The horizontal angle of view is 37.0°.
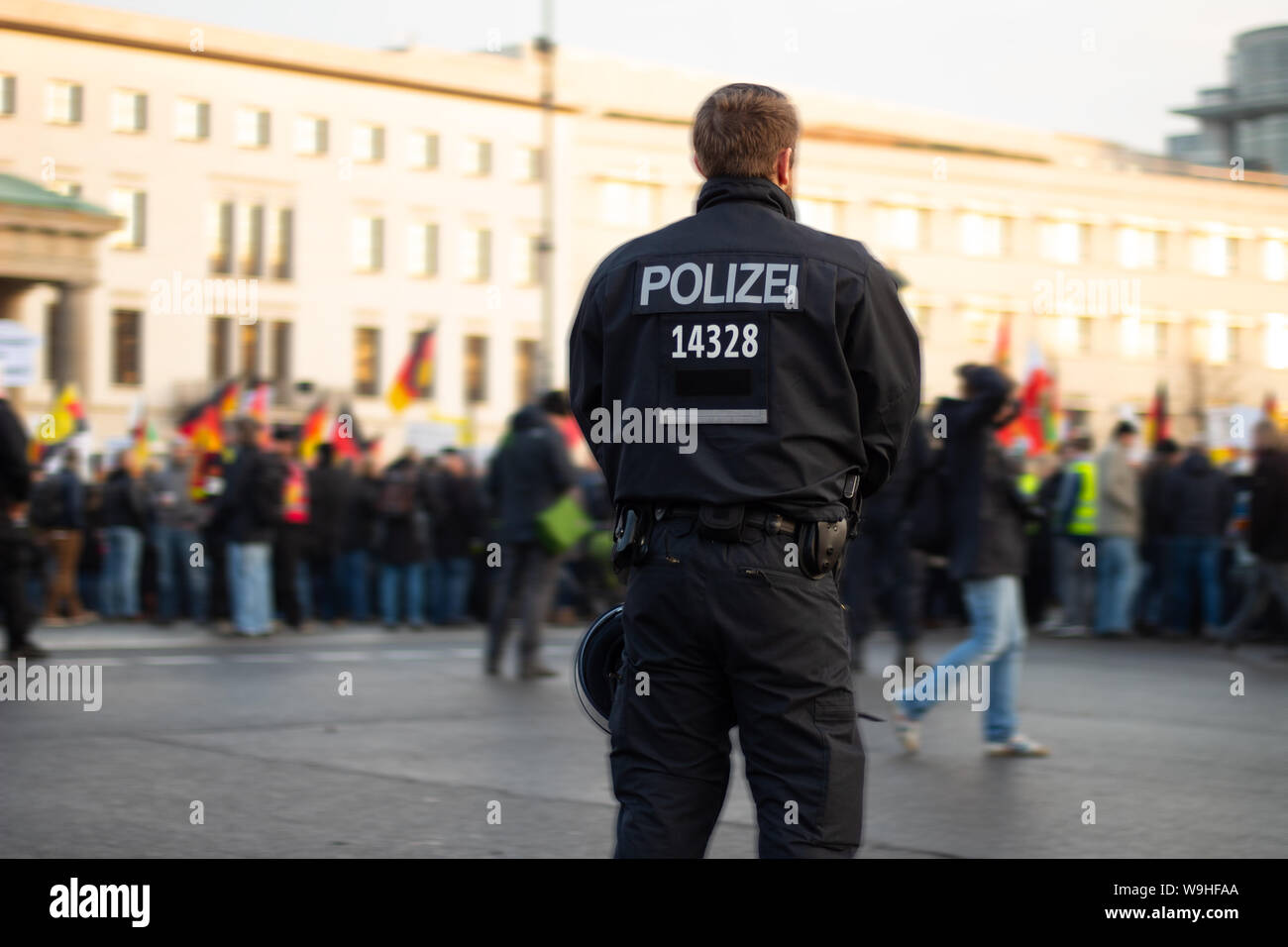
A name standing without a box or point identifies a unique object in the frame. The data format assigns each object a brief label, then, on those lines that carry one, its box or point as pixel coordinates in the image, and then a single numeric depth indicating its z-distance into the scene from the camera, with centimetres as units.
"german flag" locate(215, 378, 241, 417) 2853
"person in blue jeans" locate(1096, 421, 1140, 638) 1808
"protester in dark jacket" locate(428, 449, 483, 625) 1920
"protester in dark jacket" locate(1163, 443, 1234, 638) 1800
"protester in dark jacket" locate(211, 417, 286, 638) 1650
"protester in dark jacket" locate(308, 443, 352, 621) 1861
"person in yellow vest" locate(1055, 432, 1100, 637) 1862
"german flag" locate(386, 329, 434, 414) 3656
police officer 385
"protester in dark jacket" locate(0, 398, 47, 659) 1242
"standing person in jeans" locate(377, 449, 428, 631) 1866
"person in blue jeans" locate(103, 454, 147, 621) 1866
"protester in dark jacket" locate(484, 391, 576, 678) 1302
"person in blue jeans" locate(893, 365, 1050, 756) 914
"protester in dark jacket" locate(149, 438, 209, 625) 1850
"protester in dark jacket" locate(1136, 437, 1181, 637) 1859
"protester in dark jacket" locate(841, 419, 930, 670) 1277
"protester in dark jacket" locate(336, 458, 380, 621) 1902
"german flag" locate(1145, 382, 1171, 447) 2417
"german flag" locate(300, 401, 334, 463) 2644
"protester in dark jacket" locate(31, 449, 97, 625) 1852
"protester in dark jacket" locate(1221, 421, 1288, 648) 1535
